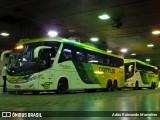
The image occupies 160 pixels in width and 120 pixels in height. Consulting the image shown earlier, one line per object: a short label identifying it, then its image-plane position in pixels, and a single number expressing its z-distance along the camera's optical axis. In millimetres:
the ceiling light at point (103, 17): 15406
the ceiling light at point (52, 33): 20134
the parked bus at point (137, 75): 28462
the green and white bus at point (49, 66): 14367
